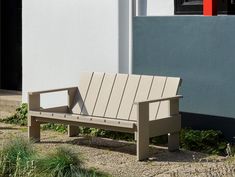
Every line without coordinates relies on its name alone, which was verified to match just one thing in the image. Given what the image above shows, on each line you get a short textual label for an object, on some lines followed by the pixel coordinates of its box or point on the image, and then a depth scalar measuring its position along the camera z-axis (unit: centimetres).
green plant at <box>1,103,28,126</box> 961
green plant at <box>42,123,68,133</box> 909
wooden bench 725
